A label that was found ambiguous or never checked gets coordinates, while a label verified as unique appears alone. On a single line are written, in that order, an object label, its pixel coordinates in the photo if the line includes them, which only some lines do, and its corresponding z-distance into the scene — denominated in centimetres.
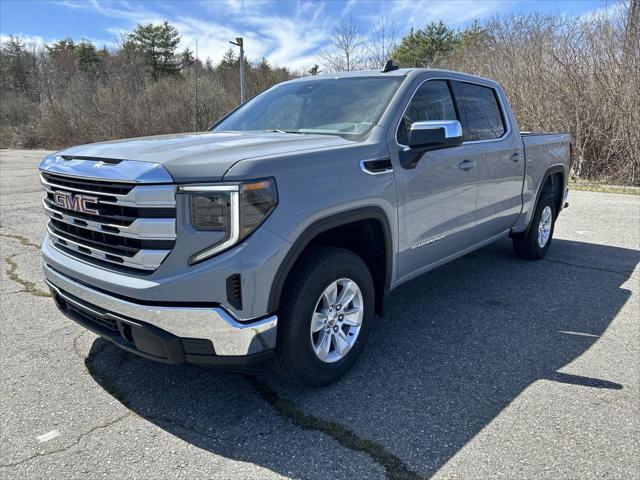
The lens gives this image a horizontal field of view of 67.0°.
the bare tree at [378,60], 2034
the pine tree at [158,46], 5556
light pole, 2027
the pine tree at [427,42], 4131
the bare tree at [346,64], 2112
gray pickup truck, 233
